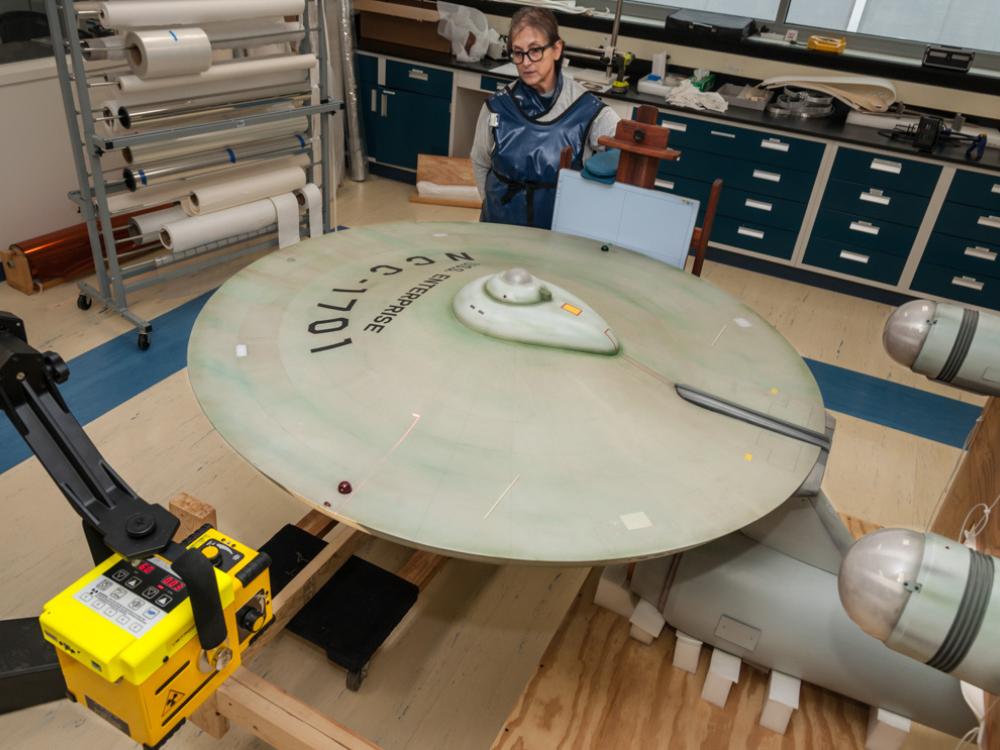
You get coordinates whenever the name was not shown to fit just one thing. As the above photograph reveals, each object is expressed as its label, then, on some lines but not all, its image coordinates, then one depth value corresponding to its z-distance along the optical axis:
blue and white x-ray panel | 2.28
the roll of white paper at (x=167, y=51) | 2.75
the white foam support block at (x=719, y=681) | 1.50
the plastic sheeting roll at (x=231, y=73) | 2.84
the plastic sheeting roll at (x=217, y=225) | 3.19
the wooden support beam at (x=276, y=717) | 1.35
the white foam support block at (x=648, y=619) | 1.59
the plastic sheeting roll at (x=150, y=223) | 3.21
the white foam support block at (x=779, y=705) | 1.46
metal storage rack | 2.77
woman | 2.62
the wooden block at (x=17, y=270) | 3.42
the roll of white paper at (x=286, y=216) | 3.55
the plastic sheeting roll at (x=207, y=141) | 3.07
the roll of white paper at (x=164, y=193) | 3.12
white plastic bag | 4.88
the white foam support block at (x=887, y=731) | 1.44
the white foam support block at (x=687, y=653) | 1.55
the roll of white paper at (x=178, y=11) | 2.68
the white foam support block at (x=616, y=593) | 1.66
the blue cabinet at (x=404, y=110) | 4.96
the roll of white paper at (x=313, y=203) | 3.74
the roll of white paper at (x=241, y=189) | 3.28
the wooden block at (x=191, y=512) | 1.71
